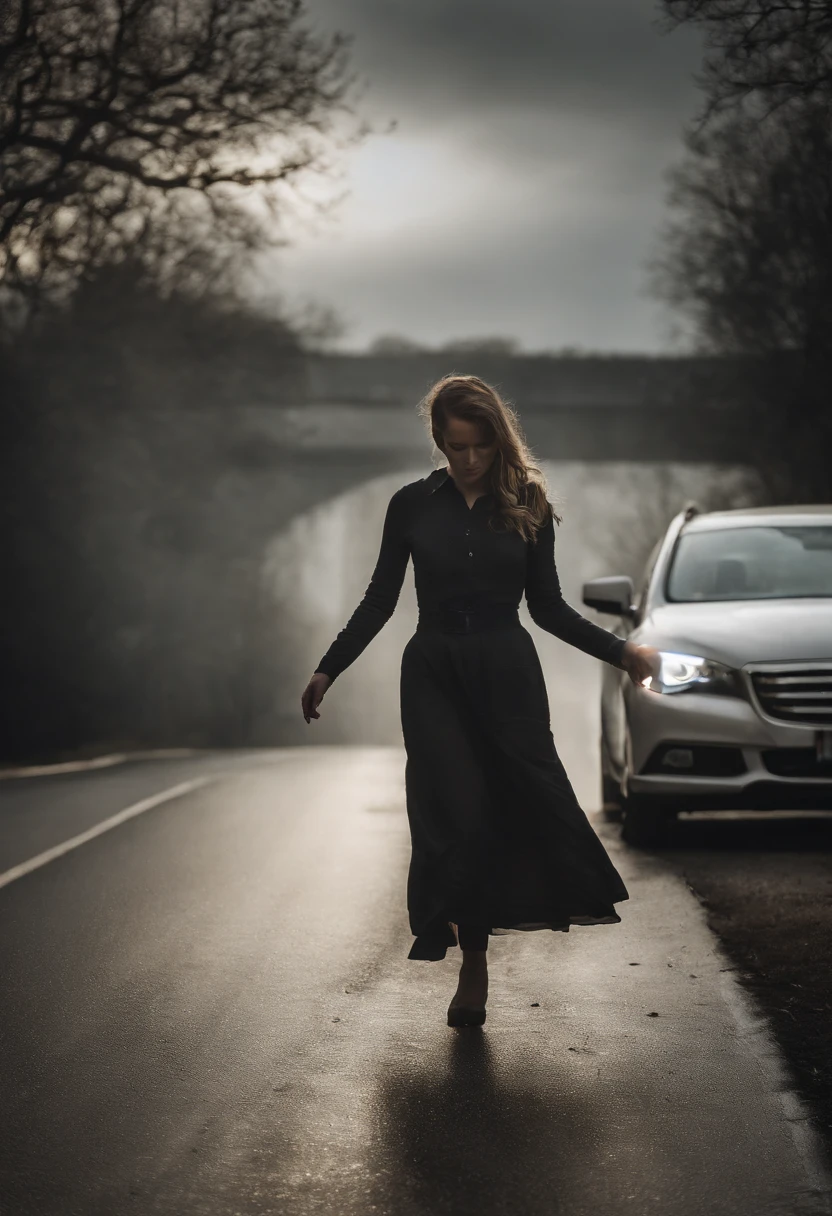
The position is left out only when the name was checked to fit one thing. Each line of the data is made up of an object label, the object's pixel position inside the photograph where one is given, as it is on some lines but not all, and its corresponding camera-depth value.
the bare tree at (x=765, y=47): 11.15
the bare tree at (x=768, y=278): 36.25
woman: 5.91
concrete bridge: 50.22
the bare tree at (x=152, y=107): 22.67
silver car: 9.84
